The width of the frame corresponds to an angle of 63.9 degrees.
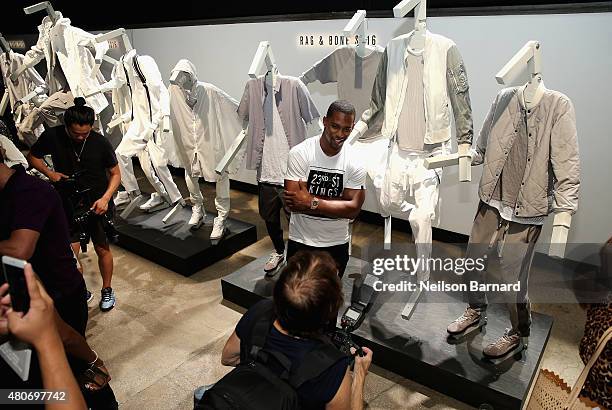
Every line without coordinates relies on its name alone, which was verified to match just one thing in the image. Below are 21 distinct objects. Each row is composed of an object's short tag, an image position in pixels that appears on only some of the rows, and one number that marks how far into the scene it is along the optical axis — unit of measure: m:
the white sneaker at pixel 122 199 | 5.53
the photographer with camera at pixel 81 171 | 3.38
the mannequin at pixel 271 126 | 3.68
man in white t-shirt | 2.57
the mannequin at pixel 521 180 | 2.40
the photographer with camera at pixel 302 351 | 1.45
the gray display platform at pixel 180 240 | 4.40
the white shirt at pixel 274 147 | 3.74
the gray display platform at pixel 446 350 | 2.71
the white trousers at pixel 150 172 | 4.78
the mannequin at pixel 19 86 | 5.83
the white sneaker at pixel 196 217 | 4.79
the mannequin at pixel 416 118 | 2.82
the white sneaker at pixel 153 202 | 5.29
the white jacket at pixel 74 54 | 4.97
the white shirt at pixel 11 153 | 3.64
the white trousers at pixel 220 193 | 4.49
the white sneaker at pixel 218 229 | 4.54
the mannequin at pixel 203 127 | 4.25
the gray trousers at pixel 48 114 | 4.93
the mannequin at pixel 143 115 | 4.49
